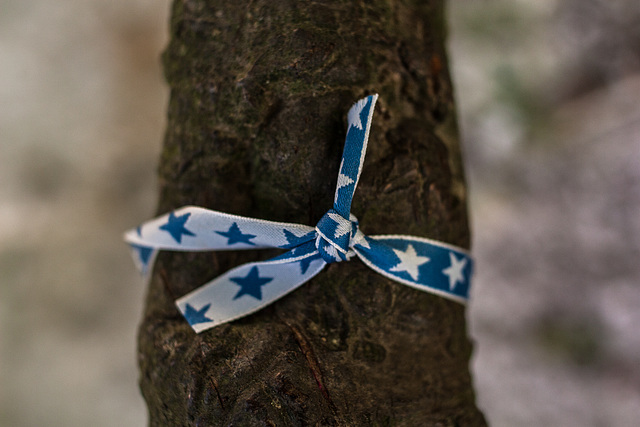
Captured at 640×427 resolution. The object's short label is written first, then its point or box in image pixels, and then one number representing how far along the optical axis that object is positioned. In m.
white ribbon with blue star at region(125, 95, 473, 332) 0.35
